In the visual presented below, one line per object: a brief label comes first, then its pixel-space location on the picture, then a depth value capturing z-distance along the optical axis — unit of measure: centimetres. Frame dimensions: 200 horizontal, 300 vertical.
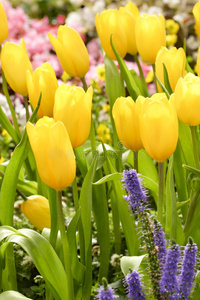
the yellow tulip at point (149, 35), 140
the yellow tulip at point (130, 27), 146
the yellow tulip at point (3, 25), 143
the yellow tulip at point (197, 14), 146
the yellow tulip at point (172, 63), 136
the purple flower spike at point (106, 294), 109
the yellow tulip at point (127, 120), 127
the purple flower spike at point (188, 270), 111
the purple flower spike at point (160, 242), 115
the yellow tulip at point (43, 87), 131
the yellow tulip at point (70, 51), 138
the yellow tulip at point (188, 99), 125
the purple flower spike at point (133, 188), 117
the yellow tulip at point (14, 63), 137
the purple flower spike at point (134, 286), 112
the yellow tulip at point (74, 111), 124
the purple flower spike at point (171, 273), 112
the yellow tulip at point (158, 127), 121
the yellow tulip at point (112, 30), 144
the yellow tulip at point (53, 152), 119
